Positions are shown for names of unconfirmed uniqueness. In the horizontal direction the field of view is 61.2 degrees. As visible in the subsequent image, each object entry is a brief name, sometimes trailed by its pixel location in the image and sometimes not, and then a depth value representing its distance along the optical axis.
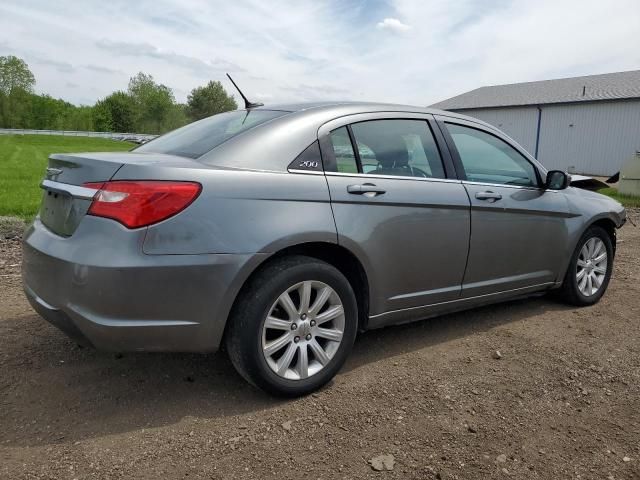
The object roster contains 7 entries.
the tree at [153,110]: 77.94
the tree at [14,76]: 76.50
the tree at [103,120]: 88.66
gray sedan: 2.49
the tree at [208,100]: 77.34
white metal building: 26.42
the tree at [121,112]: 87.11
